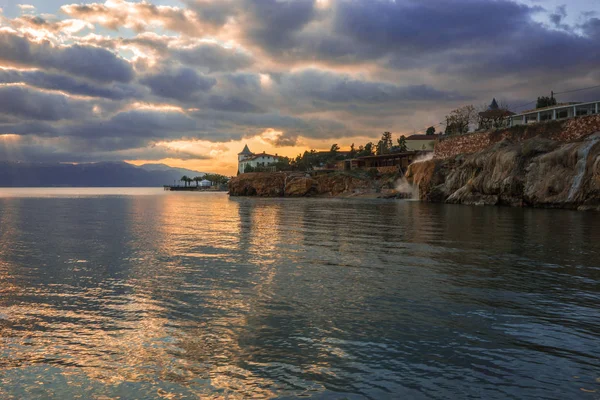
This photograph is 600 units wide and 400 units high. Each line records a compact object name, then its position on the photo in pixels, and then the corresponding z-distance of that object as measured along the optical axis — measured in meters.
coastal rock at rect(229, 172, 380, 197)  133.38
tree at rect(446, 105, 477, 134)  124.62
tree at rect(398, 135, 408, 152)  149.88
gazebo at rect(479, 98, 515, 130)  105.88
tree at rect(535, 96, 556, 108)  106.81
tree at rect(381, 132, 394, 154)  180.95
